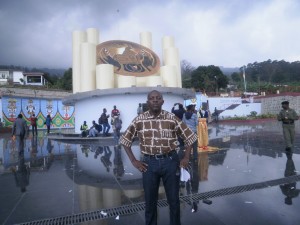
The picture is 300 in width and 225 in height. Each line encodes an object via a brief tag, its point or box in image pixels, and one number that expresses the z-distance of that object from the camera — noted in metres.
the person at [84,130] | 16.56
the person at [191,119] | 8.42
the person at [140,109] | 16.84
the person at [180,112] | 8.24
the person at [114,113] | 15.16
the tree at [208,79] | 50.62
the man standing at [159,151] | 3.26
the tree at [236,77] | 70.25
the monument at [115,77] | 17.75
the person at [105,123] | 15.44
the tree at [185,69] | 70.50
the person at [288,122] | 8.84
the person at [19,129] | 10.20
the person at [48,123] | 19.80
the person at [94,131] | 16.05
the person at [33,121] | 18.84
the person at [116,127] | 13.27
